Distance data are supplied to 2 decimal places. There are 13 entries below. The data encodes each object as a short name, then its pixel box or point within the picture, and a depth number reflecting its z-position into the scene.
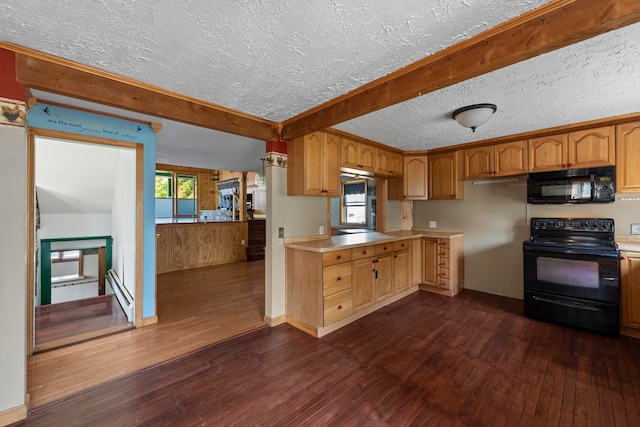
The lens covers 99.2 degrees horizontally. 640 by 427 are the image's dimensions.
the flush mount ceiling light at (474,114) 2.41
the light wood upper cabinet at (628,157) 2.79
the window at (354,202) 6.04
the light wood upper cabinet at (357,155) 3.40
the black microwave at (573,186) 2.97
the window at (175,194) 7.60
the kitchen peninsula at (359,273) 2.82
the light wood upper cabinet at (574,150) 2.92
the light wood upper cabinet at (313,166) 2.98
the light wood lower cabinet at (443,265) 3.99
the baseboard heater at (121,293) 3.15
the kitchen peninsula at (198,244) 5.47
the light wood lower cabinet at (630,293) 2.70
